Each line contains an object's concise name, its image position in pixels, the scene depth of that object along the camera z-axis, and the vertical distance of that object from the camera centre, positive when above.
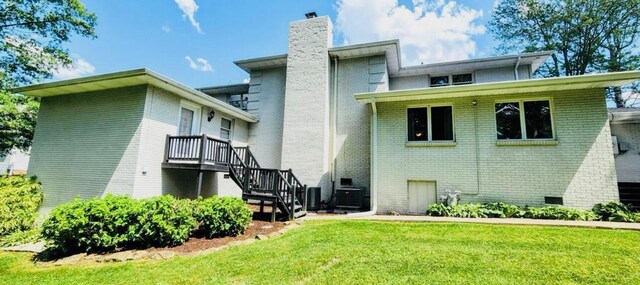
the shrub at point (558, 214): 6.91 -0.84
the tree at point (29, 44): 11.29 +5.49
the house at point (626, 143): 9.77 +1.58
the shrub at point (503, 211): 7.37 -0.85
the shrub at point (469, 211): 7.50 -0.92
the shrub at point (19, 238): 5.99 -1.70
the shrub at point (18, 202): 6.67 -1.01
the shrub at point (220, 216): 6.01 -1.03
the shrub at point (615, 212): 6.54 -0.74
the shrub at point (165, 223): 5.28 -1.09
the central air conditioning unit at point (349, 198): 9.65 -0.81
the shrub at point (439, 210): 7.80 -0.95
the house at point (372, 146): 7.52 +0.94
